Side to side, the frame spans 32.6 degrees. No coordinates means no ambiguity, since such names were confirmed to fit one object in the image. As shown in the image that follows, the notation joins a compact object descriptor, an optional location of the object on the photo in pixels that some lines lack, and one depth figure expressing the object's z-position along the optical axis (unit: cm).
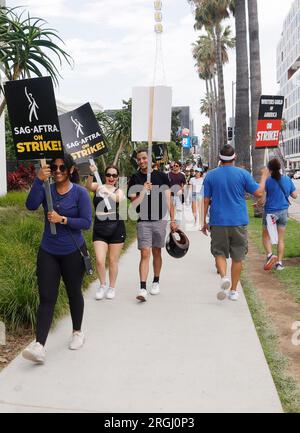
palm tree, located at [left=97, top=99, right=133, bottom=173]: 2352
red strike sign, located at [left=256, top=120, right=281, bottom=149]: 880
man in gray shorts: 619
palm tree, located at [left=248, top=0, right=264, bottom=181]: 1555
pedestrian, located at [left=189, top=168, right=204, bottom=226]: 1429
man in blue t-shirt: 598
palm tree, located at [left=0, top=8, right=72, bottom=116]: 928
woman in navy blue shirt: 427
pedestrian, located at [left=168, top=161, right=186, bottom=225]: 1264
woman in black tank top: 621
